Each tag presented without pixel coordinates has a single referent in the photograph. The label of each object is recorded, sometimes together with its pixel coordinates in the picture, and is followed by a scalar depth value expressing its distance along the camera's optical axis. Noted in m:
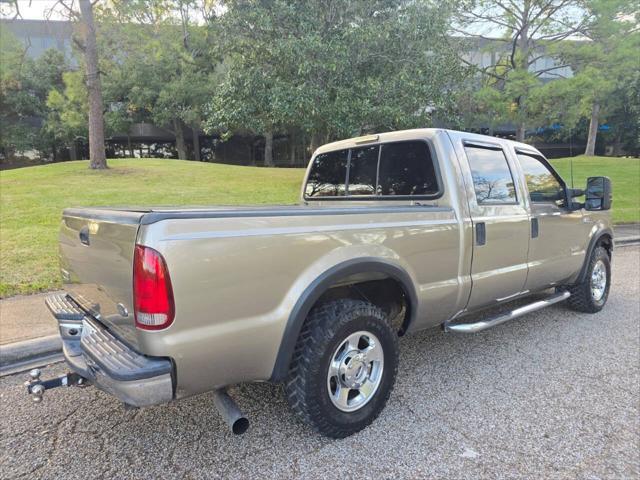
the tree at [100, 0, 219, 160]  26.41
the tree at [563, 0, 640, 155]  17.92
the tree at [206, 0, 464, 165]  10.23
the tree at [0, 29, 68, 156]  32.44
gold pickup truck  2.11
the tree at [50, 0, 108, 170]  15.17
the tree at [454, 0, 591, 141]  18.52
